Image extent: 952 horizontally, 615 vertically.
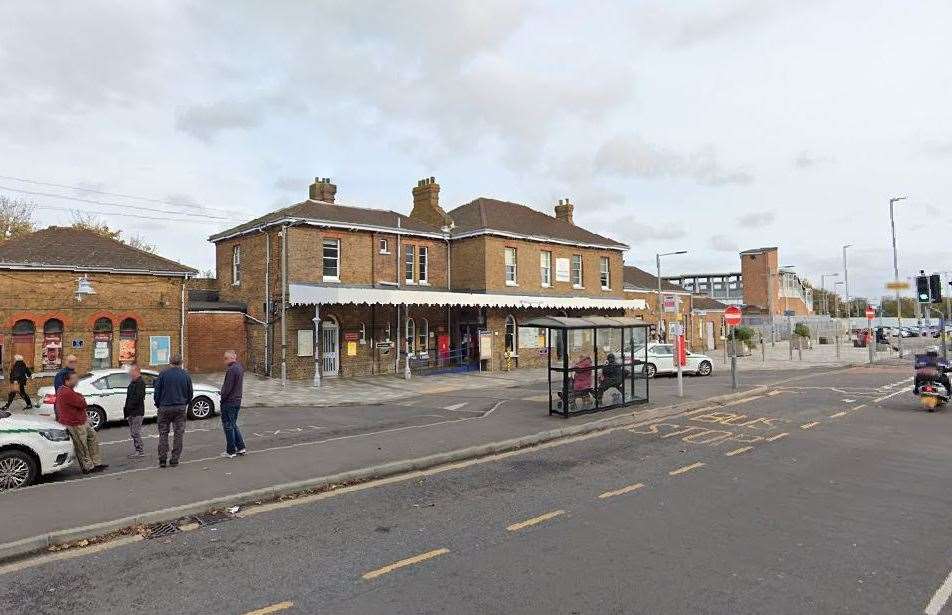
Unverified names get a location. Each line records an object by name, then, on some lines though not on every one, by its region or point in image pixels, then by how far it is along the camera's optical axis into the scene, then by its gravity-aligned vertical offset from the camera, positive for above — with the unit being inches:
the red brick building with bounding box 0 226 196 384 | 797.2 +63.8
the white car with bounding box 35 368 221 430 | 545.0 -42.7
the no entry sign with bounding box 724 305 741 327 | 755.4 +20.0
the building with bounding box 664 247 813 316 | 2830.5 +227.9
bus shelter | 545.3 -34.2
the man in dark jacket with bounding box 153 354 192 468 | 374.3 -38.1
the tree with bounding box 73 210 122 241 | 1733.0 +346.8
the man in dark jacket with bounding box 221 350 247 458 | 395.9 -39.4
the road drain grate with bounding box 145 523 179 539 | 261.6 -82.7
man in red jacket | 359.6 -45.8
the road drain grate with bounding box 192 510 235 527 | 278.2 -82.4
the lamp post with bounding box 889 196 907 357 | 1363.6 +239.7
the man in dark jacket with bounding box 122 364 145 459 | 414.6 -42.3
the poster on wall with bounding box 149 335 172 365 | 895.7 -5.6
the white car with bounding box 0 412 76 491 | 330.3 -57.6
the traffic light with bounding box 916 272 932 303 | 944.9 +61.0
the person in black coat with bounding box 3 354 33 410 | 662.5 -30.7
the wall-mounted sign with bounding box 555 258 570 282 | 1359.5 +151.7
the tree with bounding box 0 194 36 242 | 1553.9 +334.2
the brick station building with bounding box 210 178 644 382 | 997.8 +113.5
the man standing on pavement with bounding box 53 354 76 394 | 406.0 -12.7
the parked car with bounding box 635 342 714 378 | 1027.9 -49.7
